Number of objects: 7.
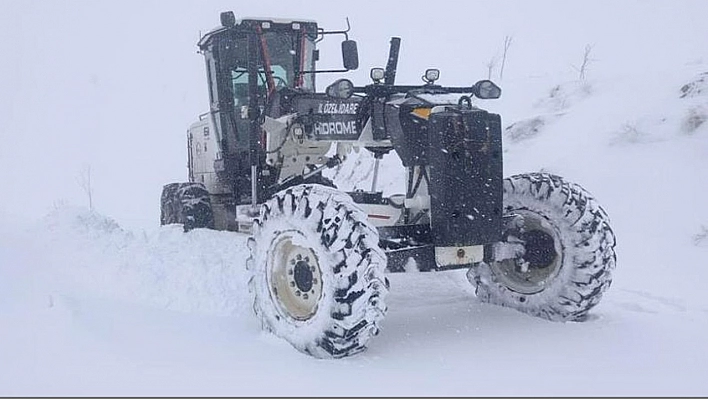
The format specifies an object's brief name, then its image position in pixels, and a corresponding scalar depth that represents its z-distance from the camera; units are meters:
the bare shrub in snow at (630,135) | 11.17
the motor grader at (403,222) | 4.52
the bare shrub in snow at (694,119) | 10.65
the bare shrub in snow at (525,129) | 13.36
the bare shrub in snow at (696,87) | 11.63
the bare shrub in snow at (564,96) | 14.68
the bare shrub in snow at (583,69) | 18.31
